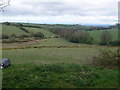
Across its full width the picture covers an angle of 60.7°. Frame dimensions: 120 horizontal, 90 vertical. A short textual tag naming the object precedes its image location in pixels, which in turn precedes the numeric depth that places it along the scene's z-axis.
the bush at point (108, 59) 6.83
